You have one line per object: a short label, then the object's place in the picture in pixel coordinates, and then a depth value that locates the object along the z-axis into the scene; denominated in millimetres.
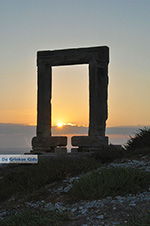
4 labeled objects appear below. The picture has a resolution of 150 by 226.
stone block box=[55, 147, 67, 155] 20412
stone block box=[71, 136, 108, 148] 19609
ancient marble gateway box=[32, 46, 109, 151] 19984
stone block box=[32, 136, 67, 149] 20594
